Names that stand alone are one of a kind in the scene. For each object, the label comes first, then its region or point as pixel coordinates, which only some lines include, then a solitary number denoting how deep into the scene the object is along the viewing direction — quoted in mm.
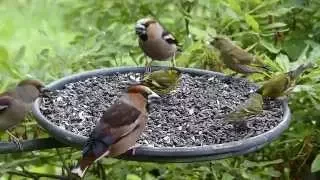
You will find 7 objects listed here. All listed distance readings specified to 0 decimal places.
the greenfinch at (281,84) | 6284
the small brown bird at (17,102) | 6506
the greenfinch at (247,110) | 5893
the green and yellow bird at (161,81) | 6477
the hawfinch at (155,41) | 7634
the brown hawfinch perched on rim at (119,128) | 5392
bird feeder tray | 5283
